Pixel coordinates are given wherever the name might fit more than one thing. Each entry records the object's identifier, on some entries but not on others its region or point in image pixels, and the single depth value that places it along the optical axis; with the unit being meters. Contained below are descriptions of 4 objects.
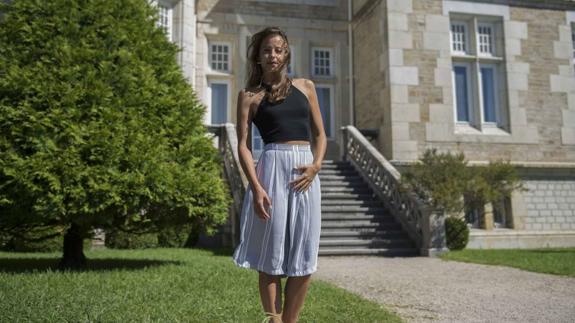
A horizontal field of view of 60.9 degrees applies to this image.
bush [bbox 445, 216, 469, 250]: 11.75
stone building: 14.16
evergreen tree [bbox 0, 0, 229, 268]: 5.92
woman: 2.76
